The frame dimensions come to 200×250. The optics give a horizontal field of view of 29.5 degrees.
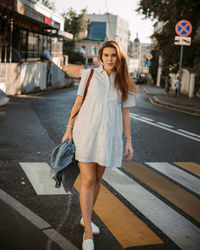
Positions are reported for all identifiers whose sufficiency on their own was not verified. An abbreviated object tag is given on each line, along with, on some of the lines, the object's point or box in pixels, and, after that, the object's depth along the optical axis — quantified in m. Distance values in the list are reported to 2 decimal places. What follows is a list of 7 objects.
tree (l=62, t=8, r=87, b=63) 71.31
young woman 3.43
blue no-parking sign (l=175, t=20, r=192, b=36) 18.29
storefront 20.15
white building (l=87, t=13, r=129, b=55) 99.00
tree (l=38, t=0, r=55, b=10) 85.50
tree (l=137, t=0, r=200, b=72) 22.36
